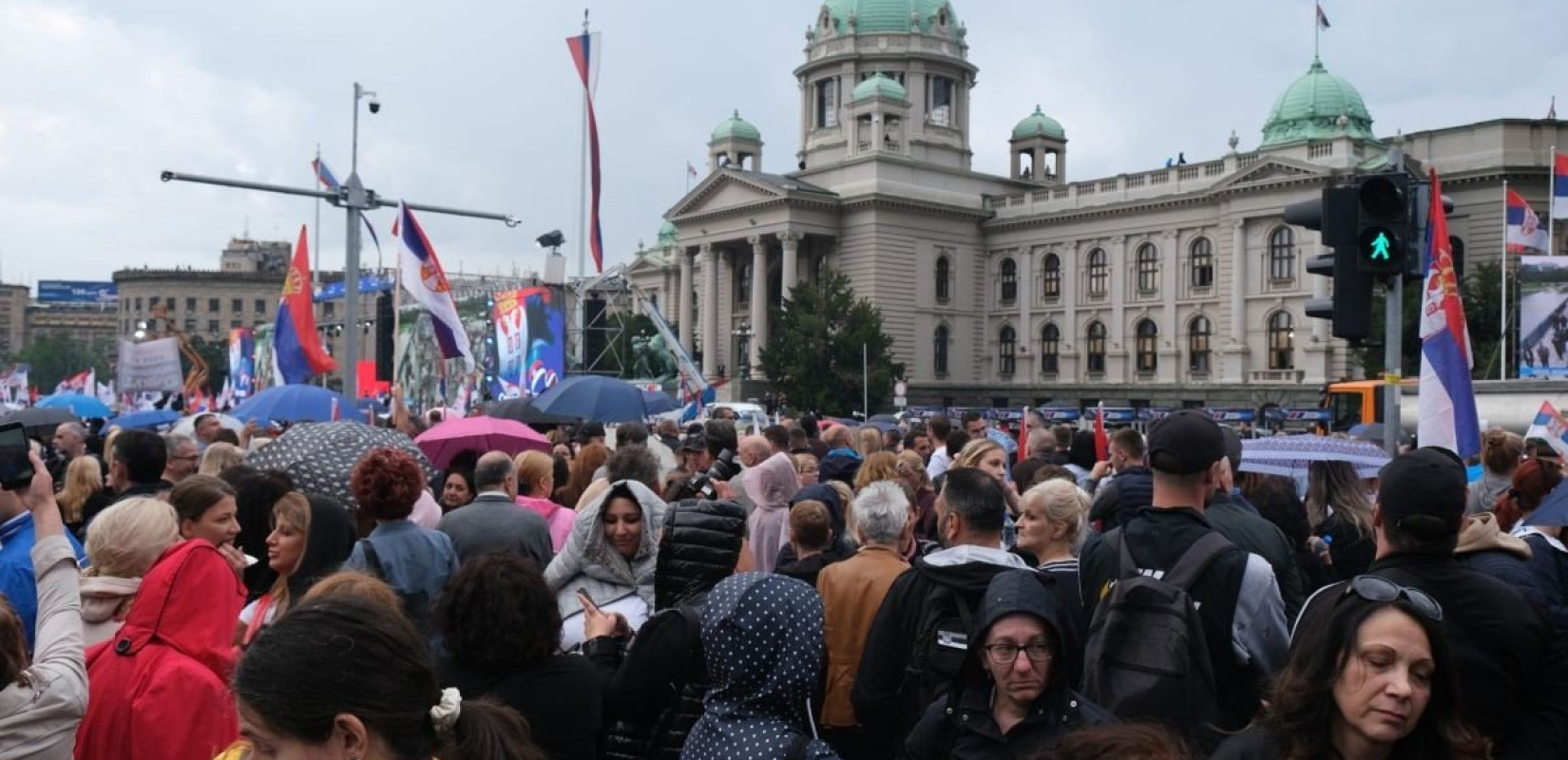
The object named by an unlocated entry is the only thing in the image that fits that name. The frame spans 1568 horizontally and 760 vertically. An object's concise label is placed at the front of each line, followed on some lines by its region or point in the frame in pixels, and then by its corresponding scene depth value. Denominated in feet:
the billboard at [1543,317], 106.63
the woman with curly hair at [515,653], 12.77
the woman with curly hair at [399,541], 18.21
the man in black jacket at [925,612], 15.06
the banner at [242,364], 104.37
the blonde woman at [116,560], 14.58
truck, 86.02
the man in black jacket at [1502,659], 12.11
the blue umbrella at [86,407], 62.64
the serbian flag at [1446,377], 25.04
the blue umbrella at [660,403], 78.35
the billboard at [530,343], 69.31
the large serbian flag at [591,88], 76.13
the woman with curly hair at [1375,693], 9.45
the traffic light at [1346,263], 25.41
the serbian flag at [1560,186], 106.63
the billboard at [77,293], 457.68
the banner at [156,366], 74.79
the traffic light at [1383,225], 25.20
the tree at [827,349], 185.98
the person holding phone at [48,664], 11.21
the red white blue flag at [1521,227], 111.14
